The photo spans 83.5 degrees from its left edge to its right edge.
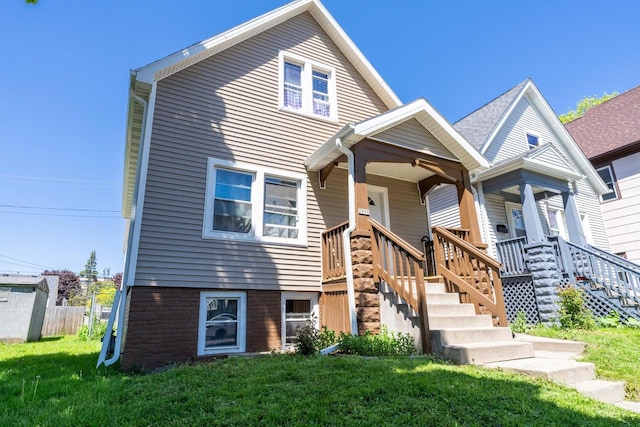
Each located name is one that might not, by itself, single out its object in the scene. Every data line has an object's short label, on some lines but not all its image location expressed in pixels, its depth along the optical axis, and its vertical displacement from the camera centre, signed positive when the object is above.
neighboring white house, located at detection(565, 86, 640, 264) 12.84 +4.78
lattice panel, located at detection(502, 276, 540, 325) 8.53 +0.16
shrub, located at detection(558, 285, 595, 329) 7.49 -0.19
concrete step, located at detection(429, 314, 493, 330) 5.57 -0.24
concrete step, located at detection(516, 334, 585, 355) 5.42 -0.64
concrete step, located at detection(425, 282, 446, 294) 6.81 +0.35
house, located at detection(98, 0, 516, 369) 5.96 +2.18
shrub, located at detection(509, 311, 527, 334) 7.72 -0.43
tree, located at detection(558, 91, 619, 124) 29.73 +16.19
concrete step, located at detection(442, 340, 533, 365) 4.72 -0.62
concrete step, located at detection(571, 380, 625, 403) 3.77 -0.91
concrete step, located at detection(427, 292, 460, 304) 6.29 +0.14
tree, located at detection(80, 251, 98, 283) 64.75 +9.71
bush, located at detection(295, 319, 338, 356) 5.24 -0.45
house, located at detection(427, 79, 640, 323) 8.31 +2.95
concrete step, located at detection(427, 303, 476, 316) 5.92 -0.05
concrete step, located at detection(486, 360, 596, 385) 4.05 -0.75
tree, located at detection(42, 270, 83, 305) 37.22 +3.70
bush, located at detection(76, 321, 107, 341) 12.68 -0.52
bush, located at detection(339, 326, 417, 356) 5.14 -0.52
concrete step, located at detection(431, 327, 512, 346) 5.13 -0.43
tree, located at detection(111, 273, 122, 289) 36.66 +3.81
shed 11.98 +0.39
